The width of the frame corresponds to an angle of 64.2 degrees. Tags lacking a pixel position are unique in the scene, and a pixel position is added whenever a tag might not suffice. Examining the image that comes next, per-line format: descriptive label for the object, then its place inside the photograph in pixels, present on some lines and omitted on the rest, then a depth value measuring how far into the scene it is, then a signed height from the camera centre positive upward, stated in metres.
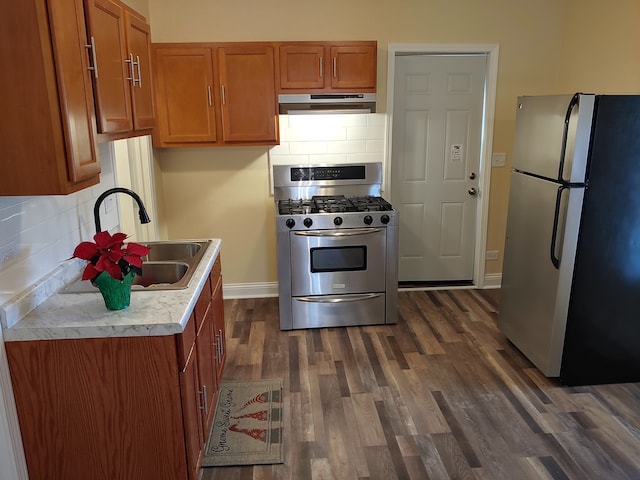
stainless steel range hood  3.86 +0.18
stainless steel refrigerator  2.74 -0.61
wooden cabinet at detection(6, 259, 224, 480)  1.84 -1.02
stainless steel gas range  3.75 -1.01
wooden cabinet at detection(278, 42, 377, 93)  3.82 +0.44
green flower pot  1.89 -0.61
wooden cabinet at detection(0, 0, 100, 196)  1.55 +0.08
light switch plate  4.45 -0.29
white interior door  4.34 -0.30
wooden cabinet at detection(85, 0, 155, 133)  1.98 +0.26
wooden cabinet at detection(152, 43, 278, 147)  3.78 +0.24
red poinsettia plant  1.83 -0.46
